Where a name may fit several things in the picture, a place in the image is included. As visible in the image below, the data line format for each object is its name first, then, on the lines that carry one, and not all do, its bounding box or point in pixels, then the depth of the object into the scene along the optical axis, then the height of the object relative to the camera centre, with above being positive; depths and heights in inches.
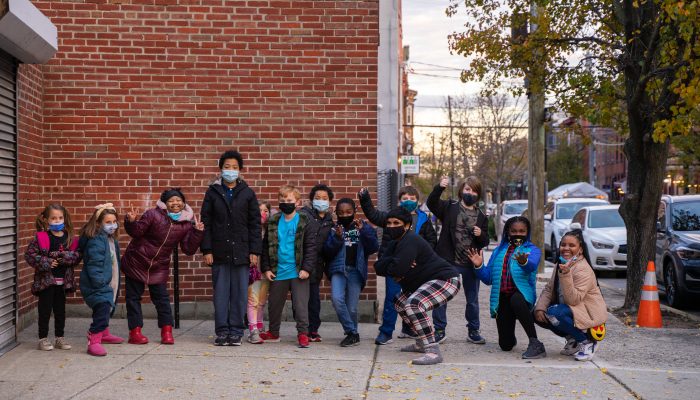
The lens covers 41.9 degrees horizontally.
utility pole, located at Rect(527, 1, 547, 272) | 738.2 +22.5
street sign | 1108.5 +40.0
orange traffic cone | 430.3 -51.9
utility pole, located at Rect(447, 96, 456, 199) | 2058.3 +155.7
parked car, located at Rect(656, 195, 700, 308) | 507.8 -29.1
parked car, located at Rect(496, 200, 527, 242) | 1290.6 -15.8
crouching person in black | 316.2 -27.4
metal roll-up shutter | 330.3 -1.7
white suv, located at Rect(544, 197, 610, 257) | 912.9 -18.9
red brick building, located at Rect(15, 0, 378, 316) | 406.0 +43.8
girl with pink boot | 322.7 -26.3
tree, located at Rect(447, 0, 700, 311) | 436.5 +74.6
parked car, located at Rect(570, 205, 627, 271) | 719.1 -34.8
